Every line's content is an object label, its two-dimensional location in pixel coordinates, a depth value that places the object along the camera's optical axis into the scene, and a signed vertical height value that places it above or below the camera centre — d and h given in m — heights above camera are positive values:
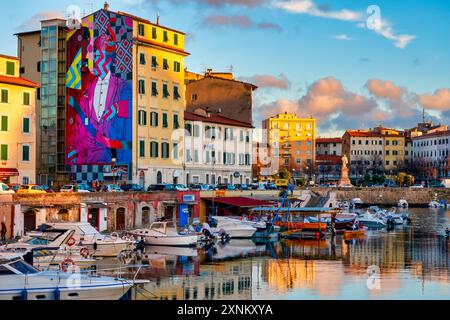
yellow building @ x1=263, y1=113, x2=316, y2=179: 184.00 +7.79
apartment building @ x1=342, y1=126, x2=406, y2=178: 192.25 +5.44
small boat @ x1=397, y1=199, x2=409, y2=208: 134.12 -5.29
